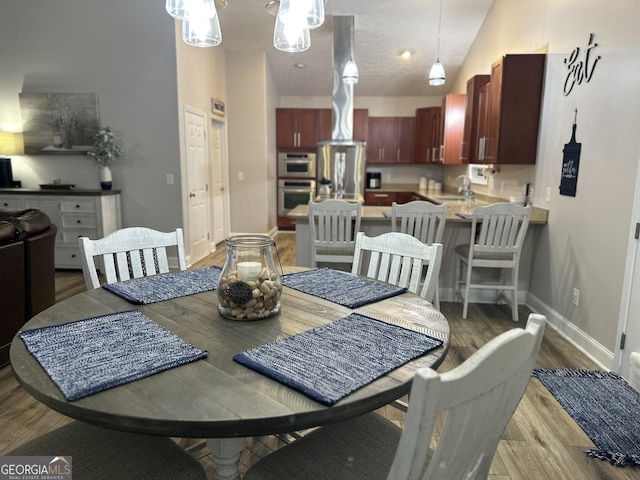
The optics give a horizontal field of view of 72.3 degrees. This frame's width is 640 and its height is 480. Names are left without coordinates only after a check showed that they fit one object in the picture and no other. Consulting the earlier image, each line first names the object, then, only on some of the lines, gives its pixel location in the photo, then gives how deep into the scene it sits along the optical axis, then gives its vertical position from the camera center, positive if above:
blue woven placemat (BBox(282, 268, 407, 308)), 1.63 -0.48
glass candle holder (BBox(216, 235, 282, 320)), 1.37 -0.36
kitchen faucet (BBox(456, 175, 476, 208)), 4.68 -0.33
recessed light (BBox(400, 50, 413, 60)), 6.54 +1.70
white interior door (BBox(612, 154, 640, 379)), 2.54 -0.79
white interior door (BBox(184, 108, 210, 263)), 5.40 -0.23
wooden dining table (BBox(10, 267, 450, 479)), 0.89 -0.50
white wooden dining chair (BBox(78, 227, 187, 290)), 1.85 -0.39
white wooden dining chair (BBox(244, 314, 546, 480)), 0.74 -0.50
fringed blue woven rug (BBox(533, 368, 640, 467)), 2.00 -1.25
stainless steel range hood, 5.69 +0.32
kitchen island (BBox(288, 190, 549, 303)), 3.88 -0.63
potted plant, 5.01 +0.14
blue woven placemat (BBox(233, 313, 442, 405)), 1.01 -0.49
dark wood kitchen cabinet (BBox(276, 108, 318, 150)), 7.80 +0.69
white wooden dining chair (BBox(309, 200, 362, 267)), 3.55 -0.50
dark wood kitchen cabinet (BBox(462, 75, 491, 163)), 4.72 +0.62
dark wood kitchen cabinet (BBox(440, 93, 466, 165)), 6.00 +0.61
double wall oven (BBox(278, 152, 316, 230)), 7.80 -0.20
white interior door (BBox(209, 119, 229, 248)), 6.46 -0.27
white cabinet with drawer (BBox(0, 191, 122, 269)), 4.93 -0.54
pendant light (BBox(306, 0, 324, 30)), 1.67 +0.59
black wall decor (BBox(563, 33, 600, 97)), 3.11 +0.77
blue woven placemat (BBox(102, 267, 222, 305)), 1.60 -0.47
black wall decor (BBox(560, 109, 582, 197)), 3.27 +0.05
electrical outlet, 3.21 -0.92
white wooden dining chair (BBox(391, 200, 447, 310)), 3.54 -0.40
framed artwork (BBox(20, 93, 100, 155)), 5.13 +0.49
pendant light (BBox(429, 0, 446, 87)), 4.48 +0.95
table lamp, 5.10 +0.15
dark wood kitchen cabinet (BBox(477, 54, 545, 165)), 3.89 +0.56
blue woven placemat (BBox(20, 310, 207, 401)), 1.01 -0.48
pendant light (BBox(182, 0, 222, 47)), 1.70 +0.57
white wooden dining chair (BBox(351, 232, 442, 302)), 1.86 -0.41
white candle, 1.37 -0.32
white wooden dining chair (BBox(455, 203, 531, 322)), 3.53 -0.59
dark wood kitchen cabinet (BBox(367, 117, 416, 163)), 7.89 +0.52
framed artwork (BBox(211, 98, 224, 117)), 6.18 +0.85
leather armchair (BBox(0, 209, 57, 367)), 2.67 -0.69
